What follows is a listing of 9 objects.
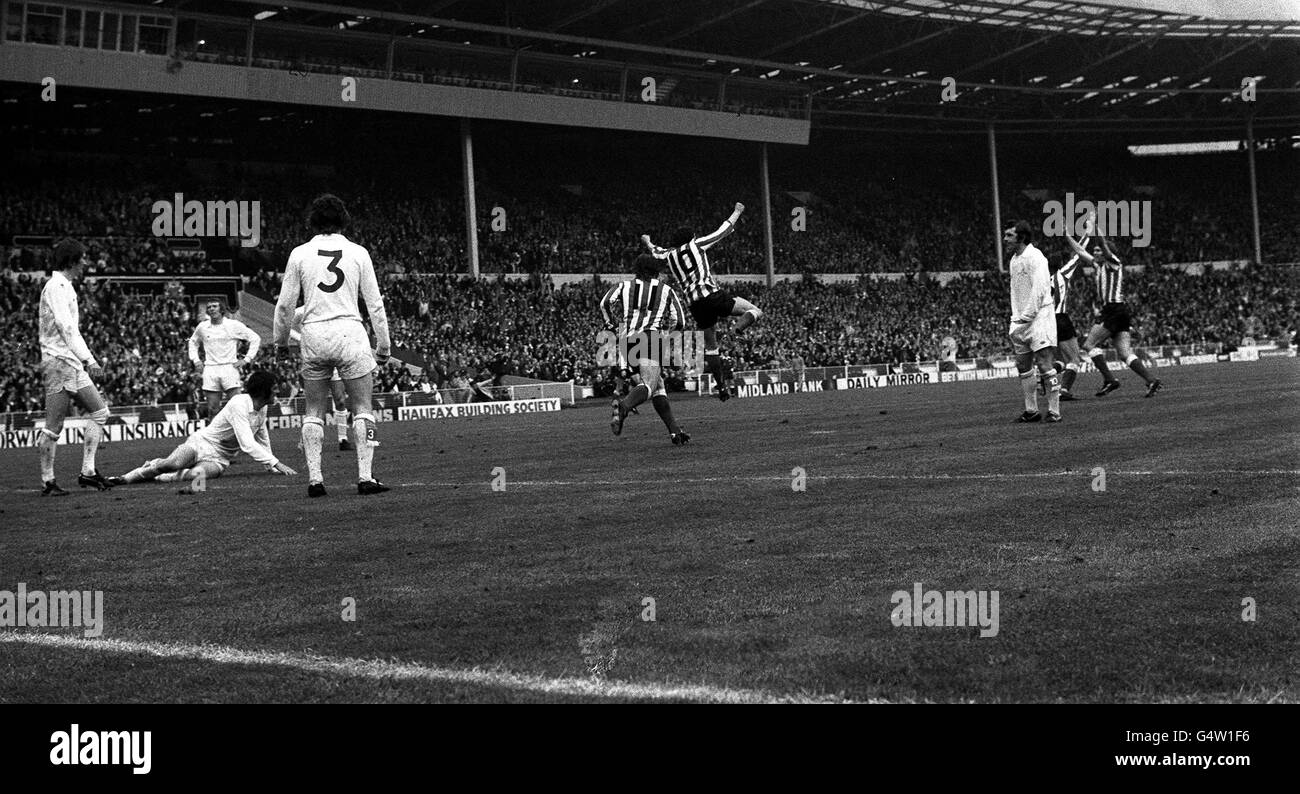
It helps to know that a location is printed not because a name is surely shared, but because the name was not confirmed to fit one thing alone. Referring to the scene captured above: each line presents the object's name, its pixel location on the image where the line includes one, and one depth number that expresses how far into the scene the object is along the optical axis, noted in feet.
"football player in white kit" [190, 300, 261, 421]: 59.67
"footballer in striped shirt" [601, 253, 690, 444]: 49.14
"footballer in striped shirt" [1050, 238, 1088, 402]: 63.31
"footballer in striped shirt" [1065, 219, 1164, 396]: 64.18
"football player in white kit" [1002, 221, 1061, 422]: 50.06
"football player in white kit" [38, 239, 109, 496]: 40.09
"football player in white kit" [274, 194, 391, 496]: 33.35
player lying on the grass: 43.91
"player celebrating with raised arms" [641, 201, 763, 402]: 61.31
